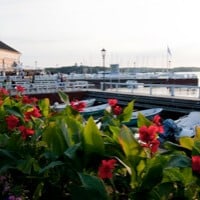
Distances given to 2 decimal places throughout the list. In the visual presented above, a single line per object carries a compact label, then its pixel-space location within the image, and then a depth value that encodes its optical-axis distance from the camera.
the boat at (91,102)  21.18
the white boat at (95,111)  16.33
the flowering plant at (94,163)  1.98
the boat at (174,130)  10.24
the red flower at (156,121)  2.62
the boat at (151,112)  14.52
